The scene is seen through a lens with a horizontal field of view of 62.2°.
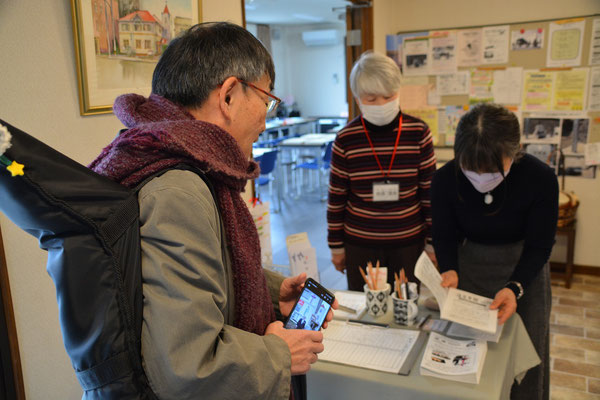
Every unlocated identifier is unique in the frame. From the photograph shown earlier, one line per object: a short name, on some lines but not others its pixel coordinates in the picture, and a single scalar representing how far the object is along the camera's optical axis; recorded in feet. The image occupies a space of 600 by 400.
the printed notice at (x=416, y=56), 13.16
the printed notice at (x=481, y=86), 12.76
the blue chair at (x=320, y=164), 22.08
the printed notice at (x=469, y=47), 12.69
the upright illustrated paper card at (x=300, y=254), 7.16
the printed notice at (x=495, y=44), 12.45
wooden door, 11.78
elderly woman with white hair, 7.43
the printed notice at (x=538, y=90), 12.27
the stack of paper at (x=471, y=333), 4.93
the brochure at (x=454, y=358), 4.38
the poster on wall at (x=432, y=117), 13.35
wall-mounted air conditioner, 35.86
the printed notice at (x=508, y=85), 12.51
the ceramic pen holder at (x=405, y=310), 5.38
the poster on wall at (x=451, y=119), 13.10
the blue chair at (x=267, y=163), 19.83
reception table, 4.28
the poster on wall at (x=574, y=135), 12.15
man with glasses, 2.37
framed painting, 4.57
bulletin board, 11.95
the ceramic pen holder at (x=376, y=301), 5.66
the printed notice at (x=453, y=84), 12.96
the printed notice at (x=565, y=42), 11.80
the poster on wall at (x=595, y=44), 11.58
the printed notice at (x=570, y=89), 11.97
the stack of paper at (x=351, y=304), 5.78
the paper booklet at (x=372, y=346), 4.68
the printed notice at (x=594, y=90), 11.81
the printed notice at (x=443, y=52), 12.91
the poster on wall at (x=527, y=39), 12.15
